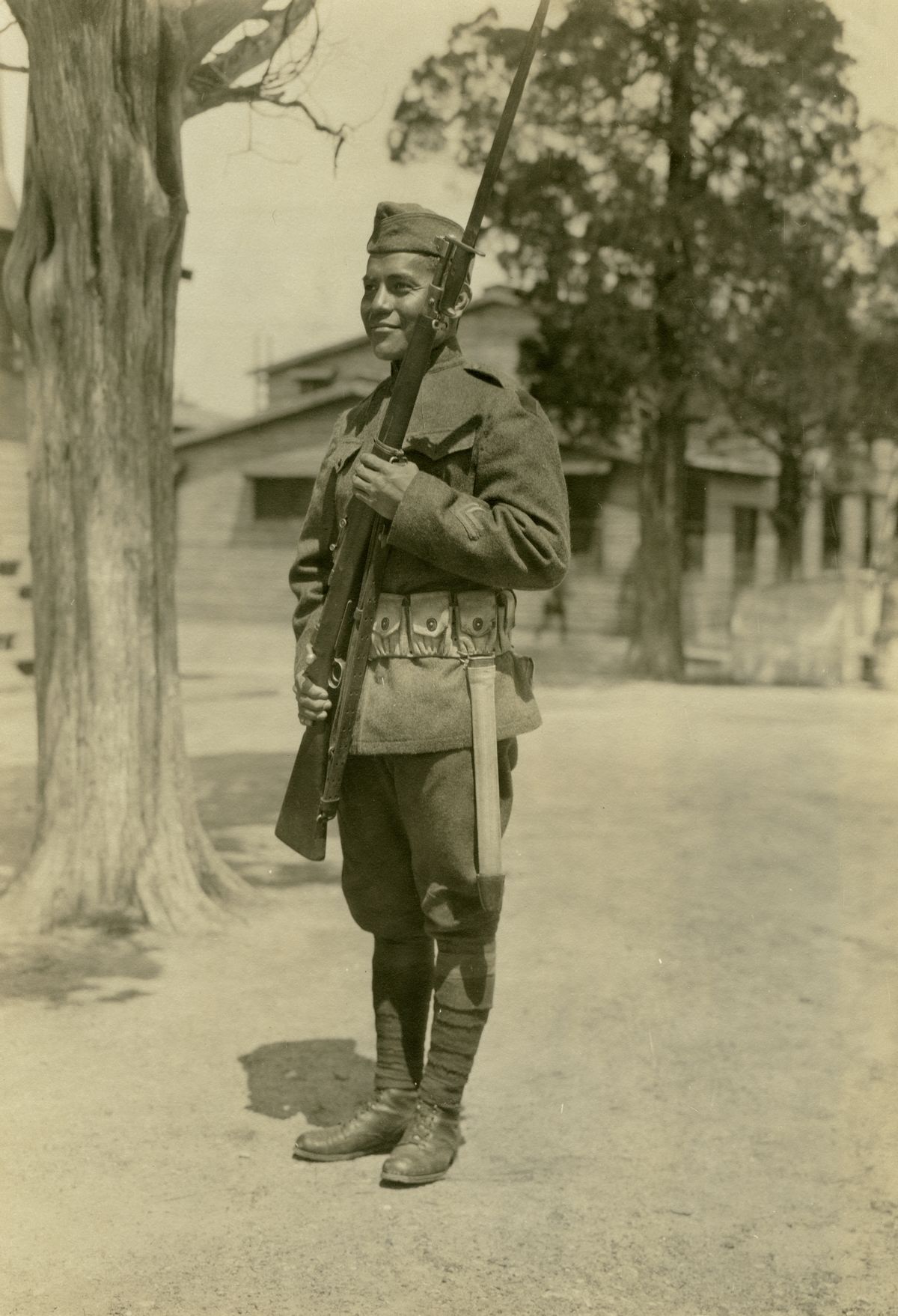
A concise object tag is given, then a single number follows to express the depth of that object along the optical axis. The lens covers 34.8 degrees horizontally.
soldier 2.83
